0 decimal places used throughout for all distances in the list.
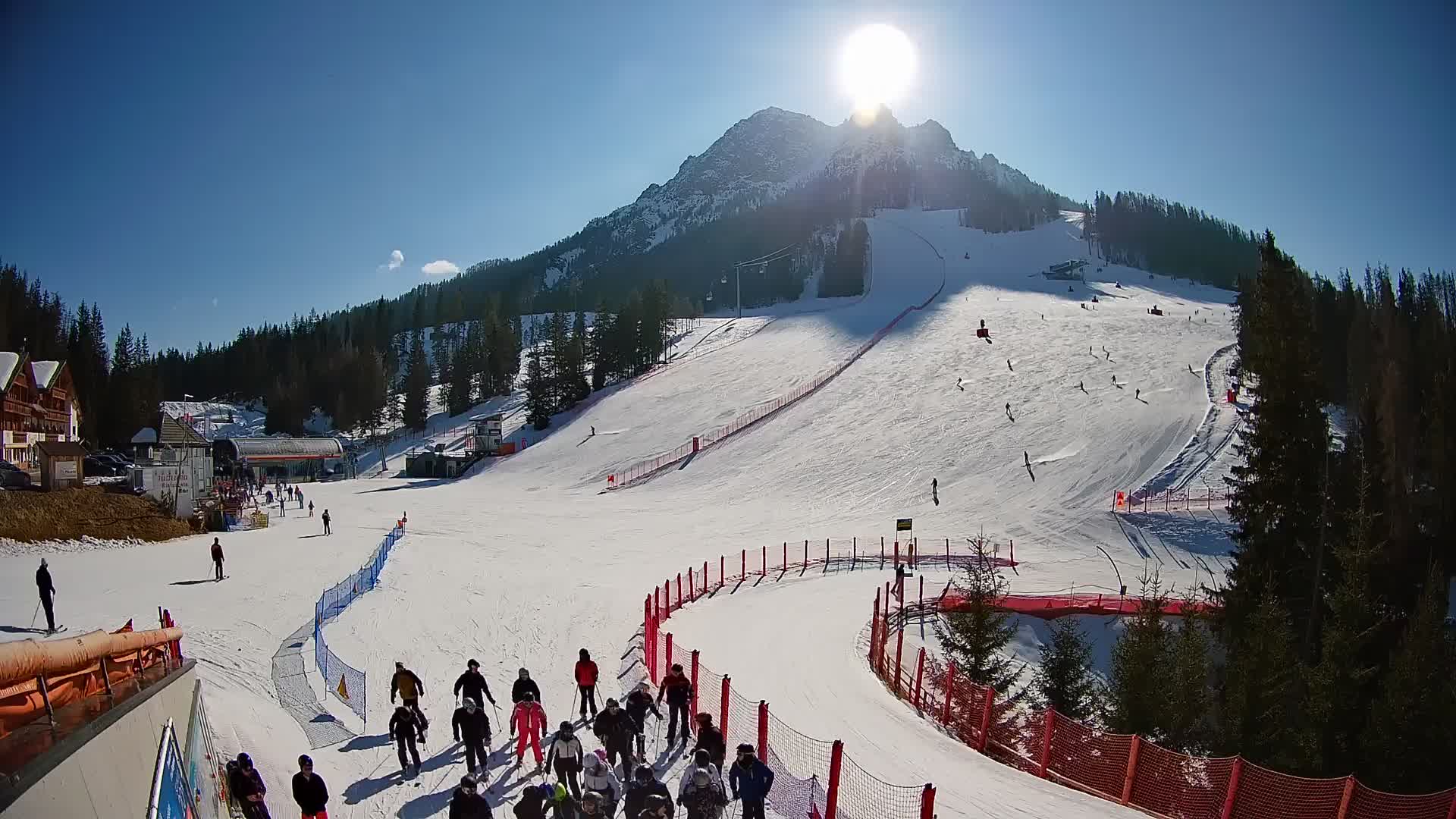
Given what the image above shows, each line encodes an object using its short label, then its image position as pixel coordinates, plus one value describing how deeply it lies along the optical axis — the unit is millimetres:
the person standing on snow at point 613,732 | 9867
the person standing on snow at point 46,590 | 17266
